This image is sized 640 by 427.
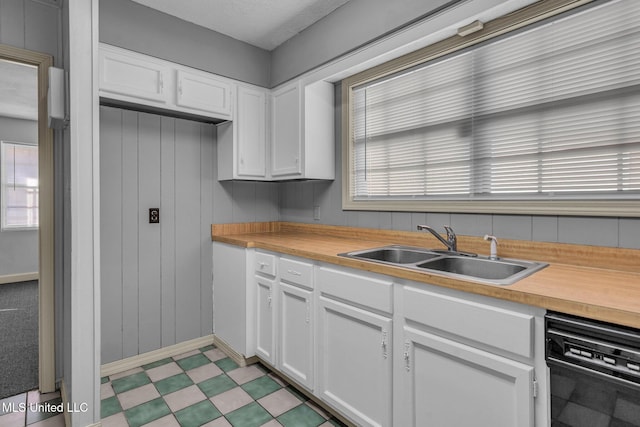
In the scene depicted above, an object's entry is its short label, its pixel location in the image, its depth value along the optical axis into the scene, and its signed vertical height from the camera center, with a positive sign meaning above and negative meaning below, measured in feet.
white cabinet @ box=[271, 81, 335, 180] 8.63 +2.05
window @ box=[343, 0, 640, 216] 4.83 +1.54
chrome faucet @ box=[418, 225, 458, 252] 6.18 -0.53
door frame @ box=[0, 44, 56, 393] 7.14 -0.45
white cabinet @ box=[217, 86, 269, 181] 9.09 +1.96
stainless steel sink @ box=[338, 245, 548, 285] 4.96 -0.87
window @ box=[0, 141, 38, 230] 15.94 +1.26
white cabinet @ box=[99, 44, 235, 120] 7.27 +2.96
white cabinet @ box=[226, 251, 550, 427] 3.69 -1.96
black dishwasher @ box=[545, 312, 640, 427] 2.93 -1.49
